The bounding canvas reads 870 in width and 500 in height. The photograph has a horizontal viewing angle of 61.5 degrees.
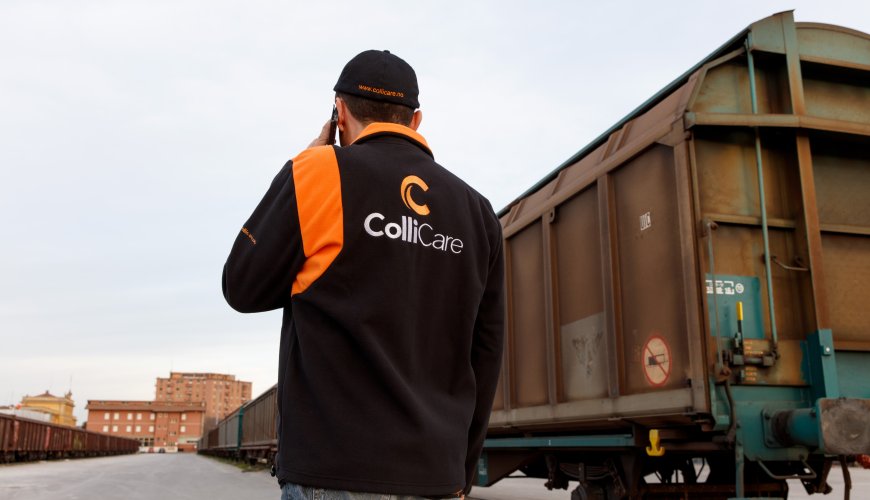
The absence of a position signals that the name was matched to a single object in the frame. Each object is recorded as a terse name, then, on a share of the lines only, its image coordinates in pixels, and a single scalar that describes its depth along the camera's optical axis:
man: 1.46
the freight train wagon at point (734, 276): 4.61
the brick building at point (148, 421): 133.62
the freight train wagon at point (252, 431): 24.23
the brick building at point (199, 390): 179.62
